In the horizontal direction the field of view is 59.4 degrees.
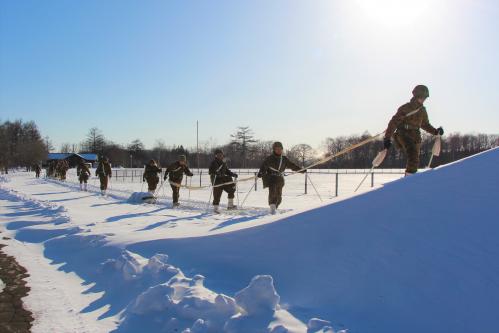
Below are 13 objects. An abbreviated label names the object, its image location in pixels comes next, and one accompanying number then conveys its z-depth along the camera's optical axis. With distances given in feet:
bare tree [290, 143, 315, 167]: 324.39
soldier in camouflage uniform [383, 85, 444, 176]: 22.86
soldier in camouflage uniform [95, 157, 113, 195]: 64.85
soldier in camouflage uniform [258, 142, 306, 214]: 34.45
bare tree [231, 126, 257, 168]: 363.35
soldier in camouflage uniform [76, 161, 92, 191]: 78.54
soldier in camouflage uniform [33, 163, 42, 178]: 137.69
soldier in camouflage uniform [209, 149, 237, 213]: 42.83
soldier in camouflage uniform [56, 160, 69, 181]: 119.66
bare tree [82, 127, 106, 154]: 376.27
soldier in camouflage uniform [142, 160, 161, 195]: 55.57
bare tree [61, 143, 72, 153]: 414.62
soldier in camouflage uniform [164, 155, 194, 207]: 50.19
